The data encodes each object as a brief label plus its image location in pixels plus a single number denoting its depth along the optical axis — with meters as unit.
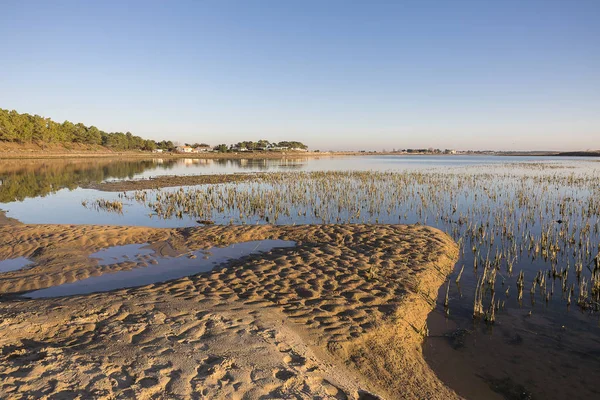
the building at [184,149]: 156.38
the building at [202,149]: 174.93
